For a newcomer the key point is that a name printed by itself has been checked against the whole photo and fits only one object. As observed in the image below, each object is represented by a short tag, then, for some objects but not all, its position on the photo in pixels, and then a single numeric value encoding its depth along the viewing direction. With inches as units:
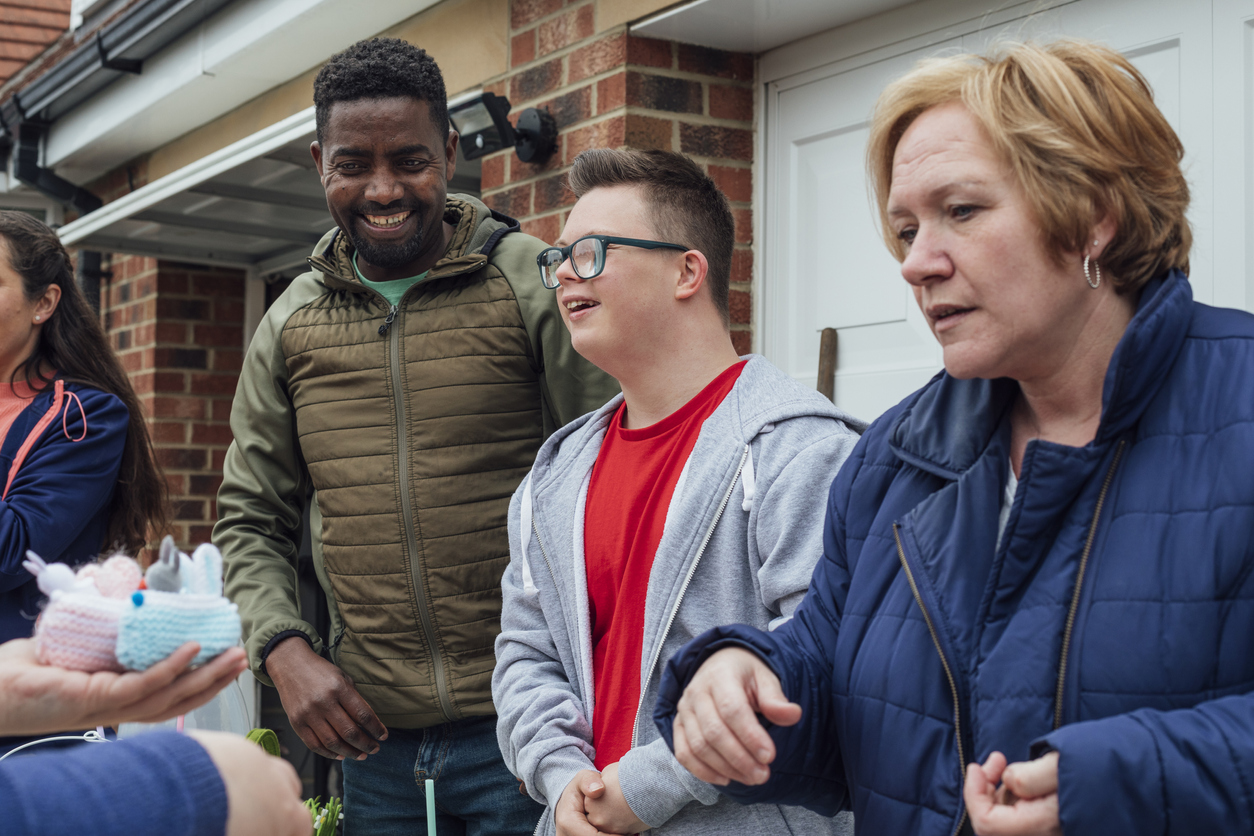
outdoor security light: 130.7
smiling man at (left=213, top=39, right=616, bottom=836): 90.0
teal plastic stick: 87.4
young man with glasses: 68.5
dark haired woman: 88.2
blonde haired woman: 45.5
